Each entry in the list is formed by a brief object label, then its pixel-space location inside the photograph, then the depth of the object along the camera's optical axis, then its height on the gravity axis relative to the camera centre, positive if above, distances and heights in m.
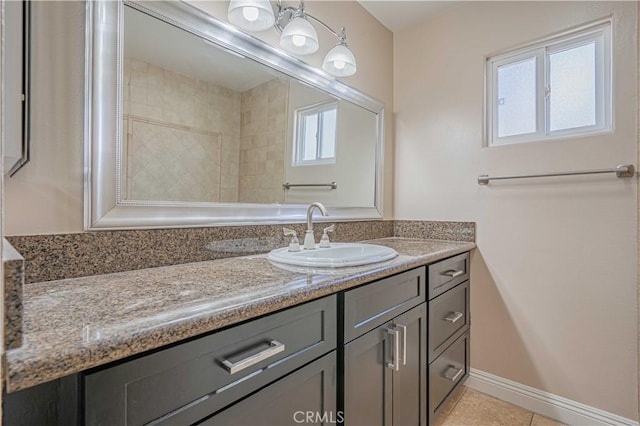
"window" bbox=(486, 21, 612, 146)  1.59 +0.70
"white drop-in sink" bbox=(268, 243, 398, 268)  1.07 -0.17
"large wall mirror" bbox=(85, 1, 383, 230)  0.96 +0.35
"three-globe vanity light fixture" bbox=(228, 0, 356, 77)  1.23 +0.80
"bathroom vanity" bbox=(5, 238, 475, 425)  0.51 -0.29
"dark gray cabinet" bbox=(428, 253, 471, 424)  1.45 -0.60
